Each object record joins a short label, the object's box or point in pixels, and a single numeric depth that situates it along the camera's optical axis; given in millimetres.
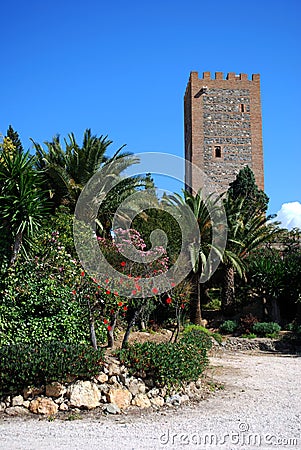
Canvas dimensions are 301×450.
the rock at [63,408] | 7305
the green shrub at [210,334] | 16884
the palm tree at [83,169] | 18000
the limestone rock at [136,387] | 7871
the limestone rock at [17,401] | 7367
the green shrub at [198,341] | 10062
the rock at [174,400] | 7859
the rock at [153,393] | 7902
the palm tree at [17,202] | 10328
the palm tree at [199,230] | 19344
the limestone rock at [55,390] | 7441
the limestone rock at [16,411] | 7230
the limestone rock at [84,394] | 7363
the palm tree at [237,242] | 20719
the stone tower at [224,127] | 38344
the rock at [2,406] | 7344
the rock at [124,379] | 7918
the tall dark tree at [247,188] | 32562
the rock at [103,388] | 7641
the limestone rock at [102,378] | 7790
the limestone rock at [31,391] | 7469
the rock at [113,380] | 7858
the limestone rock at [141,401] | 7664
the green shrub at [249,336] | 17844
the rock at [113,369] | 7969
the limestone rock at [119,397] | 7555
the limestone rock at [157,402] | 7734
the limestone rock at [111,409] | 7308
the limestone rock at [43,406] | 7234
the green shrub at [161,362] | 8094
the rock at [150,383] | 8102
